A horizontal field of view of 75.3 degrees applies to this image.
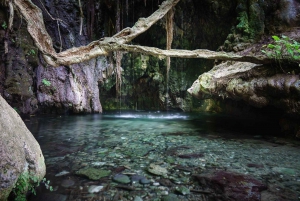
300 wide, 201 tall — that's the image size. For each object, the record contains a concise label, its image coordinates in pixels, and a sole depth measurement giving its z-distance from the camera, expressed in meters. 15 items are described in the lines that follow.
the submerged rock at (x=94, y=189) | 2.25
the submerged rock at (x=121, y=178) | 2.51
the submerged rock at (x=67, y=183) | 2.37
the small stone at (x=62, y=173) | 2.65
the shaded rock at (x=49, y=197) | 2.02
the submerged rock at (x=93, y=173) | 2.63
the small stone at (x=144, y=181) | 2.48
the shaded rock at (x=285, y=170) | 2.76
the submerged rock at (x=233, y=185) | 2.12
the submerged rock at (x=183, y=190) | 2.24
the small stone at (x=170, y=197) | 2.10
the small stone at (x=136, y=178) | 2.53
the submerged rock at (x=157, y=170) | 2.74
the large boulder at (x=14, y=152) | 1.57
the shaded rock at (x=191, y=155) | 3.49
